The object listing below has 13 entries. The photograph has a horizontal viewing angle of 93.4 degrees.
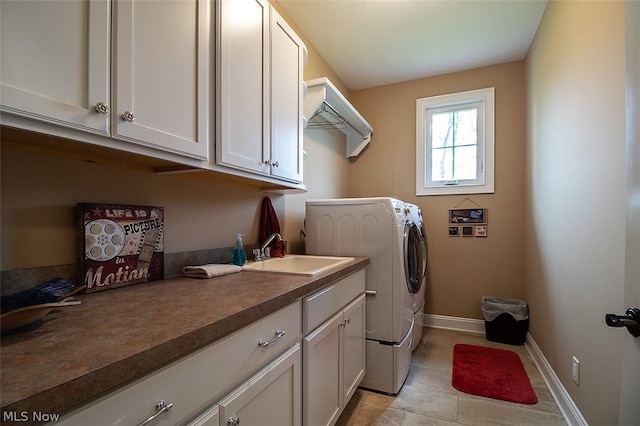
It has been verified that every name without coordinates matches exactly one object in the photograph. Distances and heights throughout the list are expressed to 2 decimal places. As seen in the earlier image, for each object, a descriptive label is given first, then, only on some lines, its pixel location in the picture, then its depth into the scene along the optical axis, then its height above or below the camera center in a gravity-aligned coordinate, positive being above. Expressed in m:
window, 3.13 +0.75
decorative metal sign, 1.04 -0.14
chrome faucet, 1.86 -0.25
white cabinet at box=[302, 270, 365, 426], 1.28 -0.72
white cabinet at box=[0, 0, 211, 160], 0.69 +0.40
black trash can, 2.77 -1.02
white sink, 1.76 -0.33
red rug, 2.02 -1.22
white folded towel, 1.33 -0.27
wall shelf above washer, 2.29 +0.90
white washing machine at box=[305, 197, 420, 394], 2.05 -0.38
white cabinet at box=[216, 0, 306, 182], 1.28 +0.59
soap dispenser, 1.63 -0.24
